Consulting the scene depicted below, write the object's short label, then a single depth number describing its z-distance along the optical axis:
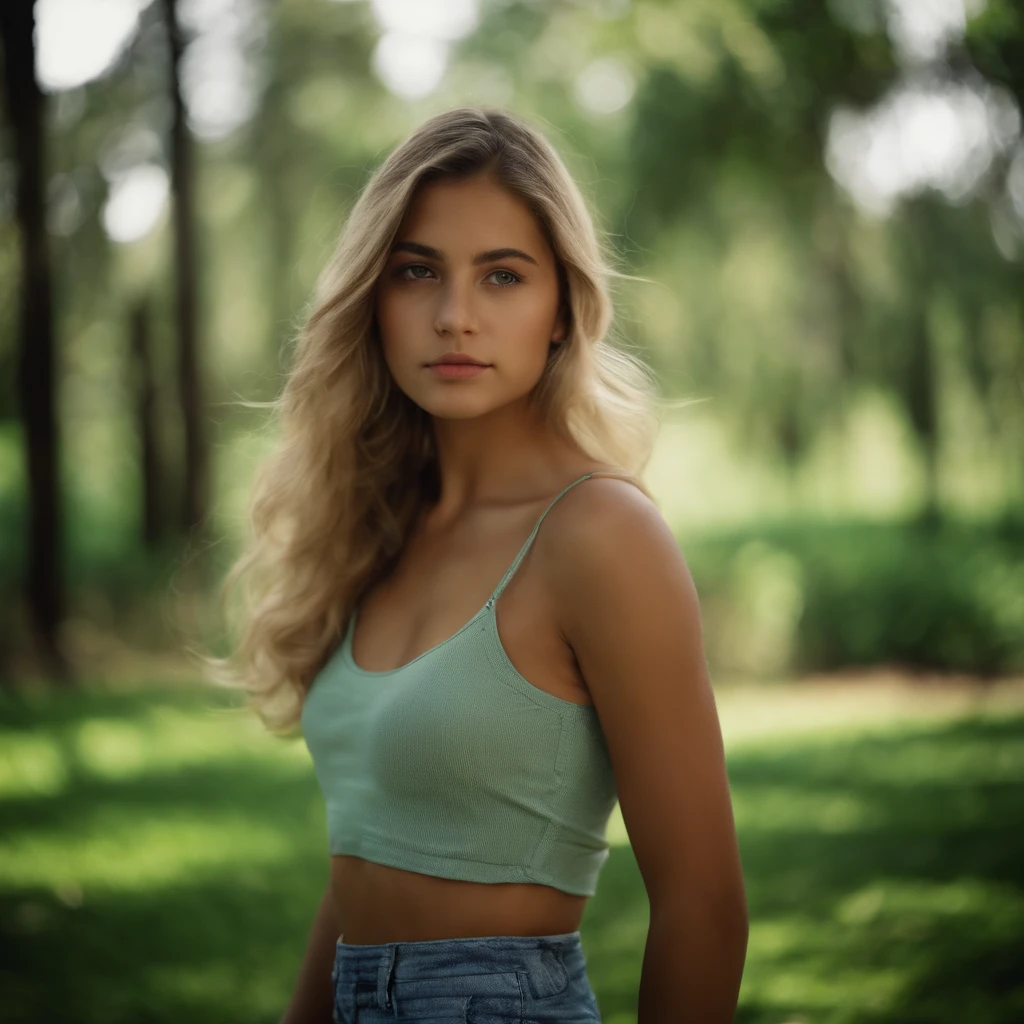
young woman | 1.43
